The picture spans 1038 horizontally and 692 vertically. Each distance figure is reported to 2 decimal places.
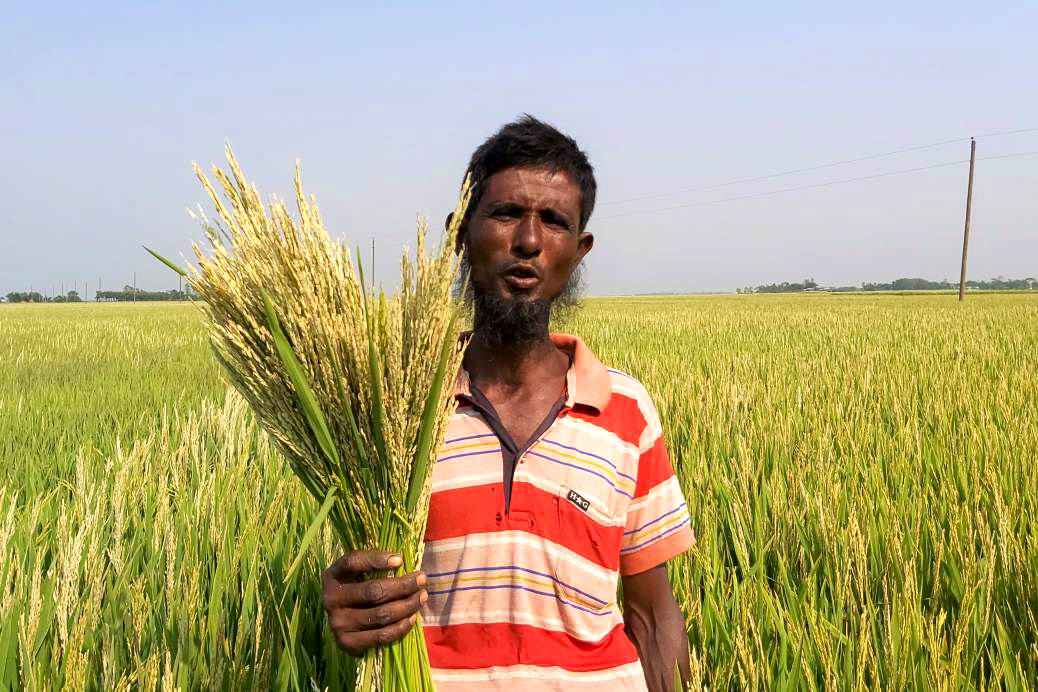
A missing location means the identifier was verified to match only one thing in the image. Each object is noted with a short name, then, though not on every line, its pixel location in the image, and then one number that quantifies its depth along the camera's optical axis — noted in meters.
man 1.27
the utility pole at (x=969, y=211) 31.31
